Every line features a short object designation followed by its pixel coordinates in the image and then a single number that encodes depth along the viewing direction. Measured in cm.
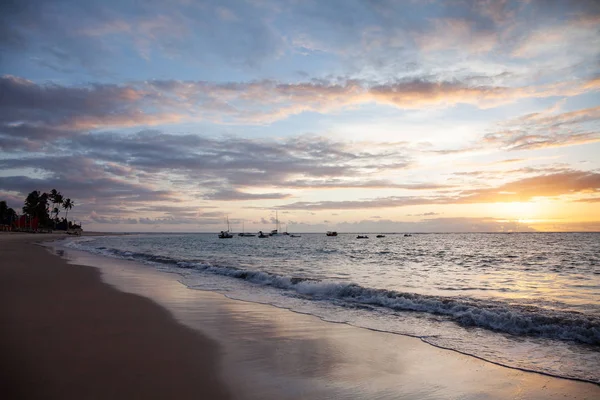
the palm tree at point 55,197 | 16749
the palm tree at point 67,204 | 18176
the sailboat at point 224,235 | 16991
